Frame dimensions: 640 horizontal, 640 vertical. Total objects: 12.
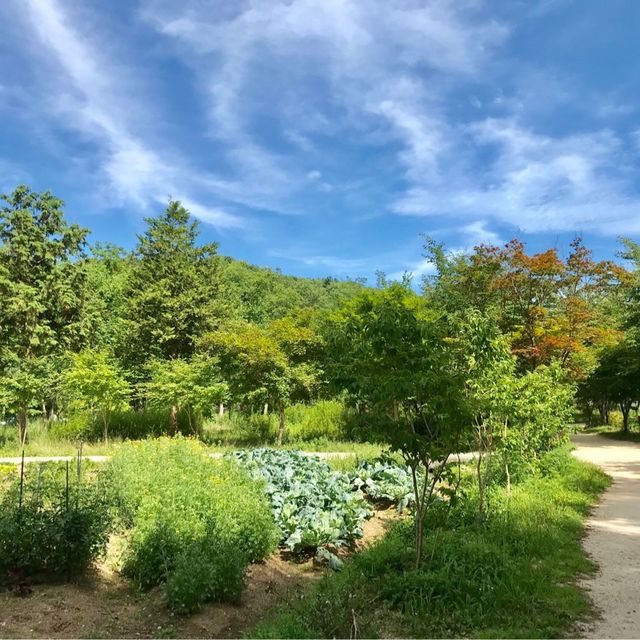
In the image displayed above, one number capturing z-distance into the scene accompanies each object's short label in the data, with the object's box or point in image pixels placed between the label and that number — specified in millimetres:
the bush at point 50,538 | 5441
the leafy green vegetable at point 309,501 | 7332
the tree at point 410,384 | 5164
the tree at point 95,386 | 18594
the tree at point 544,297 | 17219
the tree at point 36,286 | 20797
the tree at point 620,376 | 23344
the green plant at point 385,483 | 9805
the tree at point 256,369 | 19453
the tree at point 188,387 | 20031
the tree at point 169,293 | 26031
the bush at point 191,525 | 5160
